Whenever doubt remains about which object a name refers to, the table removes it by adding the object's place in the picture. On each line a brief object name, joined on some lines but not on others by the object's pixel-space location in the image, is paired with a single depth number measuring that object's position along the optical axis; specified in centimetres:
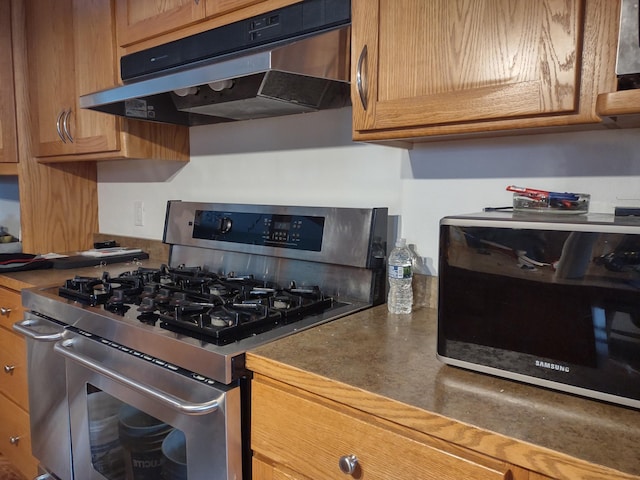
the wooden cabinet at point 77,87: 173
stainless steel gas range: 92
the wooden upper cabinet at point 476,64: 75
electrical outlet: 216
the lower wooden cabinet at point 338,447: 65
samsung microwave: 67
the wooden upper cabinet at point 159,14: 128
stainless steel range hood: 104
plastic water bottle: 119
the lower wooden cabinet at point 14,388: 160
